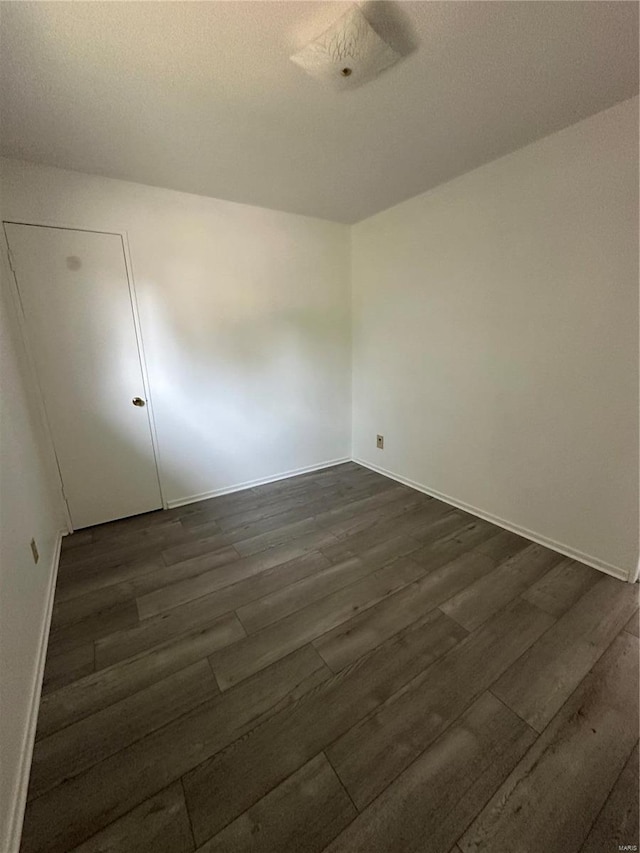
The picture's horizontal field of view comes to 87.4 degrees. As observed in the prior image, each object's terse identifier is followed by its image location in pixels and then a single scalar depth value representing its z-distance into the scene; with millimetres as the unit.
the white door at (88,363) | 2156
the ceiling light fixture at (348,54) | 1182
